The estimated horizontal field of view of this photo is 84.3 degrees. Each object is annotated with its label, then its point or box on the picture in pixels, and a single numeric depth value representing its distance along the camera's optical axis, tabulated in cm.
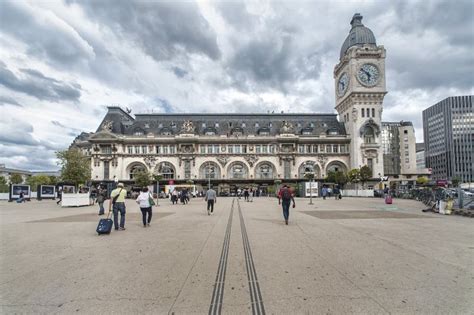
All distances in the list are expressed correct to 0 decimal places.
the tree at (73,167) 3806
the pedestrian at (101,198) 1634
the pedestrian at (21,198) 3391
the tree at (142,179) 4969
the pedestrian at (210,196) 1724
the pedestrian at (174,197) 2956
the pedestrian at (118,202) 1074
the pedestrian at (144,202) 1153
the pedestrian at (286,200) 1217
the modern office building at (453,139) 11450
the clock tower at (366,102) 6272
